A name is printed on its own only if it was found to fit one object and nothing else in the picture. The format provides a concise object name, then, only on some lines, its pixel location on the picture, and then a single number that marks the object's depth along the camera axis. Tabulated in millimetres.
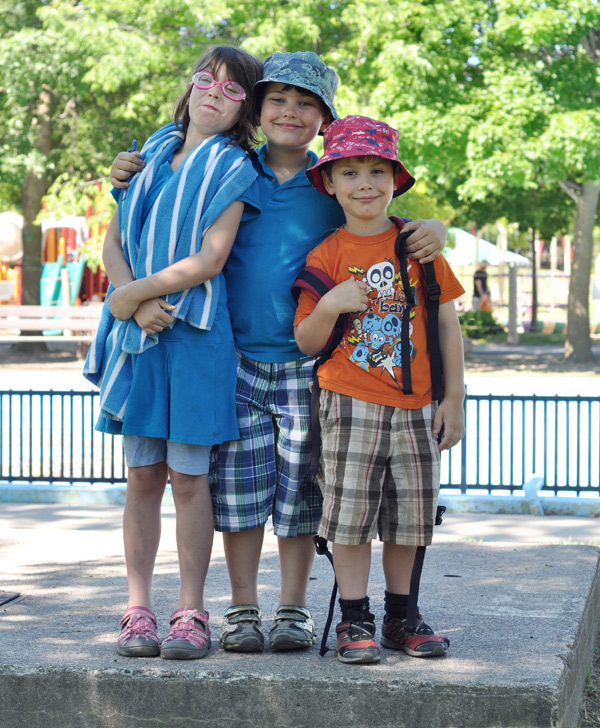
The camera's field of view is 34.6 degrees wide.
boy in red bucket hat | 3041
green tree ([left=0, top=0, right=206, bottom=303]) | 15672
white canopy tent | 30666
